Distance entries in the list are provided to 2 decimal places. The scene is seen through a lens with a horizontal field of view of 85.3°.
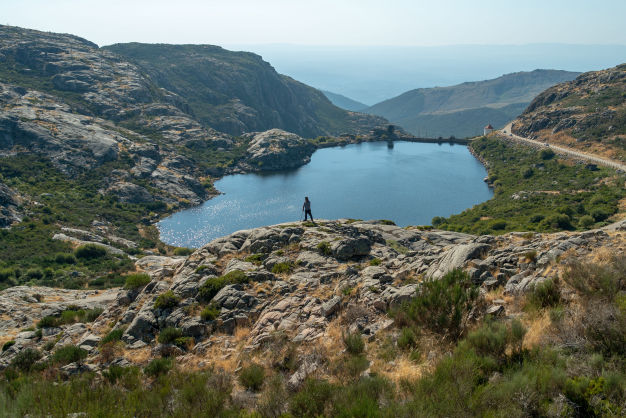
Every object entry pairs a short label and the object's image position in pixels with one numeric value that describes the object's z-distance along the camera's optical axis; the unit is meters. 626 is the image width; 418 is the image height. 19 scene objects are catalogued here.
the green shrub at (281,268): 20.65
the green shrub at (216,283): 18.80
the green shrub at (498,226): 55.42
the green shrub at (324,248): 22.93
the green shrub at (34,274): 42.97
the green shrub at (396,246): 26.74
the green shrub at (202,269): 21.50
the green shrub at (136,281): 22.03
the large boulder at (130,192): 92.50
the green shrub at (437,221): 75.88
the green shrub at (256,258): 22.42
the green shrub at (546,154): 97.79
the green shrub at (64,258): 49.97
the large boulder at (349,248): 22.61
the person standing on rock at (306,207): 31.80
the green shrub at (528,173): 93.56
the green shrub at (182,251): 64.81
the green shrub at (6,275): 41.47
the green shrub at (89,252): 52.25
